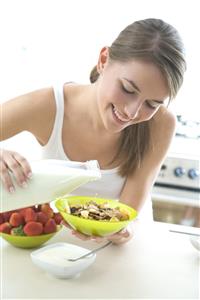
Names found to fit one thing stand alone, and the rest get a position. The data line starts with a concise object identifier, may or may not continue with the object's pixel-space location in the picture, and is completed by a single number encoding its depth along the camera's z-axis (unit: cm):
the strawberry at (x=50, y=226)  94
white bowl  82
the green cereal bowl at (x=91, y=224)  90
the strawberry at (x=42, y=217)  95
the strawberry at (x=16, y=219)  93
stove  224
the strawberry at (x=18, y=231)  92
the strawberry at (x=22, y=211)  94
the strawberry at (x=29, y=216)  93
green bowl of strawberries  92
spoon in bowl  86
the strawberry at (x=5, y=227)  93
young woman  104
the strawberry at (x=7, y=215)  95
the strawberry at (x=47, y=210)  97
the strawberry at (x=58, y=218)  98
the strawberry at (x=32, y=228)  91
